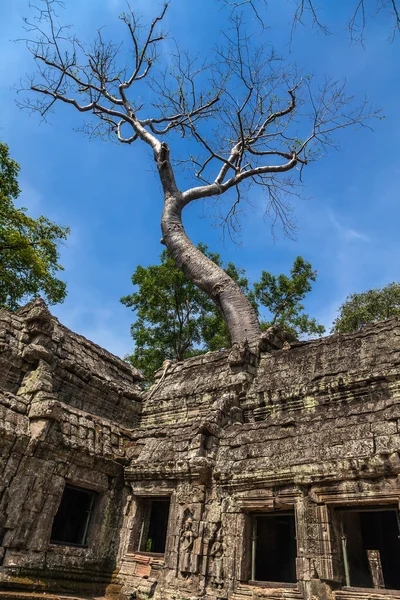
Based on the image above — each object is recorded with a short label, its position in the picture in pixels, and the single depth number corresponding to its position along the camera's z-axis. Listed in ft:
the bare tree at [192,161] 50.96
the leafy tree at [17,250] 59.62
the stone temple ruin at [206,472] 19.44
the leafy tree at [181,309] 81.51
